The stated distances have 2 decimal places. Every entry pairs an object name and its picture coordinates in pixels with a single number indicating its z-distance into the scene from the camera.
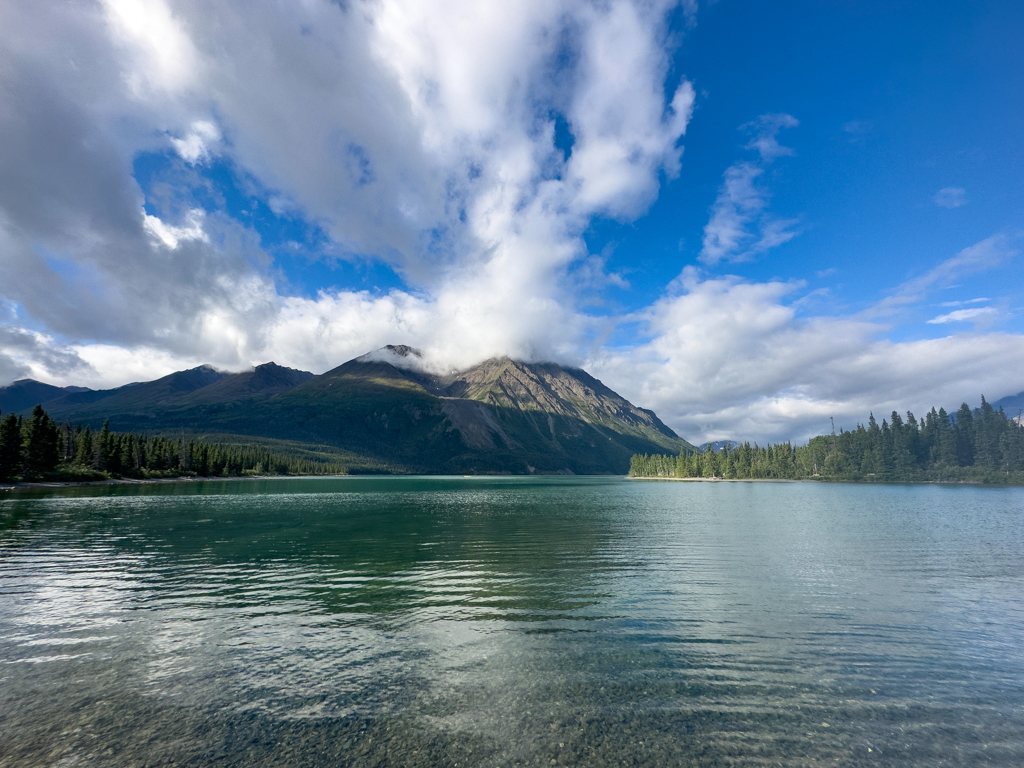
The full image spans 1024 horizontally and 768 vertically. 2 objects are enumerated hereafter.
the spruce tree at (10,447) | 119.19
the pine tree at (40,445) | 130.75
